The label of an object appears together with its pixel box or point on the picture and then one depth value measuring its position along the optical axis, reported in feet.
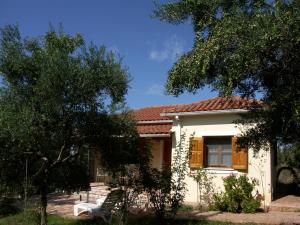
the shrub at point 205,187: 51.60
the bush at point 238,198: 47.11
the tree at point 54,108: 30.09
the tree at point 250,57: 21.52
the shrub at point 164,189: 37.73
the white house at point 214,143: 50.80
